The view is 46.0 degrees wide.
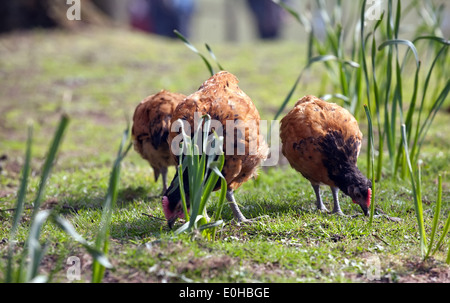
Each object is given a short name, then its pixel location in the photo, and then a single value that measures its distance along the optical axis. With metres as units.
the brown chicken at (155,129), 5.40
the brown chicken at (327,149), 4.54
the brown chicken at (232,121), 4.28
